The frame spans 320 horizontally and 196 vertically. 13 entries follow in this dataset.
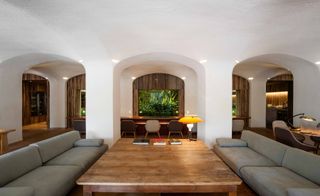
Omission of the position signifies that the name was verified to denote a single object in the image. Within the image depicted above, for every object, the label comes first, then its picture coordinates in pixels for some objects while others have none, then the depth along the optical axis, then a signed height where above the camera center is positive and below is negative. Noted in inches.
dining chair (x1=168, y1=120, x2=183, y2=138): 270.2 -43.4
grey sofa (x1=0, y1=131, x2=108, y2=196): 90.1 -43.2
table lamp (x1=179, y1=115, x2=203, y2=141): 152.4 -19.4
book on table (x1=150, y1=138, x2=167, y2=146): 145.4 -37.2
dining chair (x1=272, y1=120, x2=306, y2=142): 206.7 -32.7
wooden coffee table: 81.7 -38.0
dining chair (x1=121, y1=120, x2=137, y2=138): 273.6 -43.3
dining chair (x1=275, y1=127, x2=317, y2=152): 165.0 -41.1
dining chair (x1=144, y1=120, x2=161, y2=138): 268.4 -41.1
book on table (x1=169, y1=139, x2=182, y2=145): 148.1 -37.2
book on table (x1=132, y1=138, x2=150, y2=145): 148.3 -36.8
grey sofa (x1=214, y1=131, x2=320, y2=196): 90.3 -43.9
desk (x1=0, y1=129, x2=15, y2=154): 199.2 -47.7
